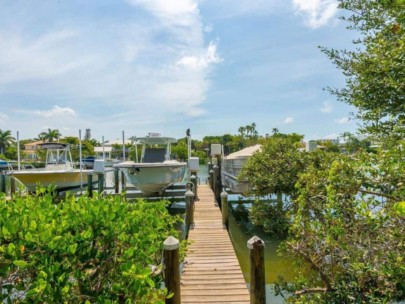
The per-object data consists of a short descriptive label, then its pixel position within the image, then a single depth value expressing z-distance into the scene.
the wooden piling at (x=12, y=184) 16.98
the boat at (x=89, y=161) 28.86
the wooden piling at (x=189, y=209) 8.36
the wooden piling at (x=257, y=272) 3.83
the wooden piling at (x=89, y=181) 15.63
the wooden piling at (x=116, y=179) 16.52
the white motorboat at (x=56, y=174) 16.00
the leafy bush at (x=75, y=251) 1.67
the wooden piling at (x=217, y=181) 12.42
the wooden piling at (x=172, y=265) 3.51
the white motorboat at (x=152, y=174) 12.80
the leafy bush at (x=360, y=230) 2.09
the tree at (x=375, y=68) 2.73
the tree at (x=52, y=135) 66.31
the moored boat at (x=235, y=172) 11.53
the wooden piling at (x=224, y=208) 8.29
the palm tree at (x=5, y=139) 60.66
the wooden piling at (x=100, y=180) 14.32
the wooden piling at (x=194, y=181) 12.60
